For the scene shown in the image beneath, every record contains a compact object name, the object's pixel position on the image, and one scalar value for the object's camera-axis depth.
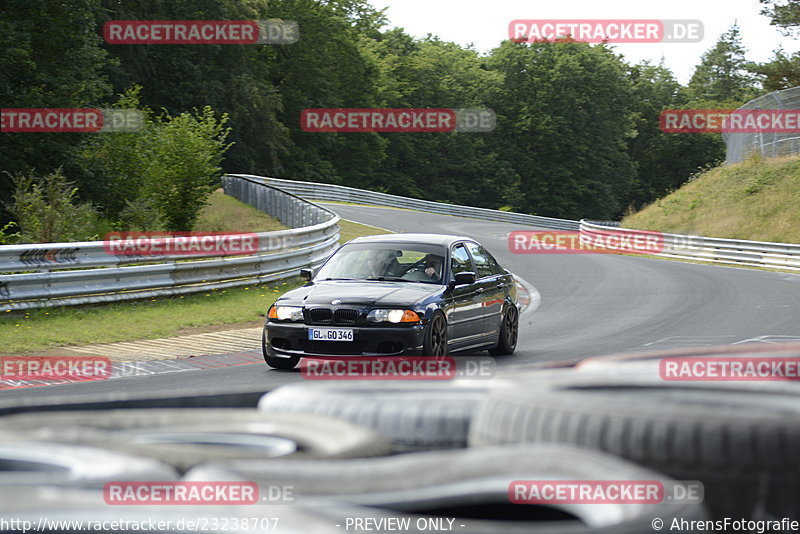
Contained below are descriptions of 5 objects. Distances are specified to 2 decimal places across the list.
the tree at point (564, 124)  97.44
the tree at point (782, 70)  60.25
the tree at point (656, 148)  104.81
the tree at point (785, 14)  57.56
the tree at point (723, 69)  146.88
